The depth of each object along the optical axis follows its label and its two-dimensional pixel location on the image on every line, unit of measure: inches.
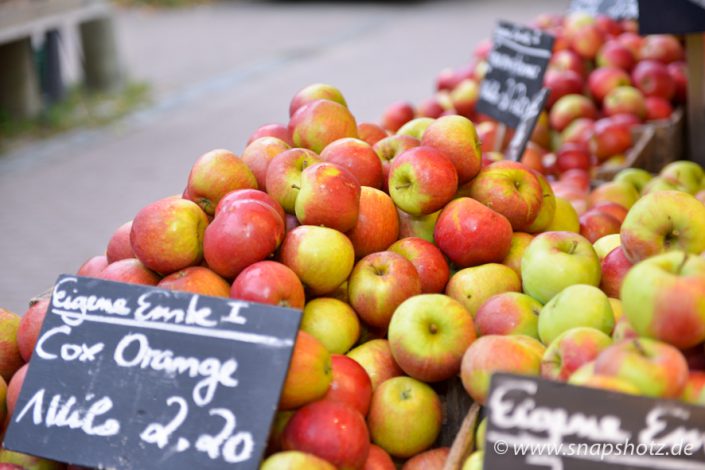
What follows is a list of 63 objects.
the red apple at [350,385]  61.4
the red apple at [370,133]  92.7
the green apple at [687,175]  111.0
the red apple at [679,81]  152.8
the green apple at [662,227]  65.2
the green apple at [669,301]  50.7
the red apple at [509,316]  66.0
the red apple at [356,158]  79.2
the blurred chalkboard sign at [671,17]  107.3
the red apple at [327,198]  71.0
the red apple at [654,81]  148.1
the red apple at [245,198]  70.8
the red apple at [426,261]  73.4
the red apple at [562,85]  151.8
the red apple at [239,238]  66.7
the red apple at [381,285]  69.4
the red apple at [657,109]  145.2
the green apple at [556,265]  68.5
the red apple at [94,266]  77.2
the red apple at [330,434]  56.2
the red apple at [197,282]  66.4
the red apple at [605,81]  150.0
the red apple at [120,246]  76.5
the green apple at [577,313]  61.9
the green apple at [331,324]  68.2
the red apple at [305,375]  57.5
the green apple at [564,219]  84.7
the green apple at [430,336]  63.4
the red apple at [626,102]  143.5
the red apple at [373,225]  75.5
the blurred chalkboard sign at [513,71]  118.9
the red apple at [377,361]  67.1
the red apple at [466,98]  153.1
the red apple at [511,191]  77.5
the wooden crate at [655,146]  129.7
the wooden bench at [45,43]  273.3
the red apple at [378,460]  60.4
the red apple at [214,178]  76.2
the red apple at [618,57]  156.3
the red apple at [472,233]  73.7
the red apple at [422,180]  74.8
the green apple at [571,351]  55.7
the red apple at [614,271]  69.3
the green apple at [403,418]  63.0
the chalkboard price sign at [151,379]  55.5
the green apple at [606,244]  76.3
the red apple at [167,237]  69.2
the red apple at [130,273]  70.4
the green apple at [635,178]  114.4
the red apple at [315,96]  92.4
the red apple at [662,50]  159.6
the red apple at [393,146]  85.4
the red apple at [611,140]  134.0
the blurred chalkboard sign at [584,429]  47.2
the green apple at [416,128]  92.3
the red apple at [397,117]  140.9
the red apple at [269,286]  62.8
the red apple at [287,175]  75.4
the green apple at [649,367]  48.7
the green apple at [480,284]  71.9
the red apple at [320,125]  84.4
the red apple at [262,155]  80.9
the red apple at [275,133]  88.0
